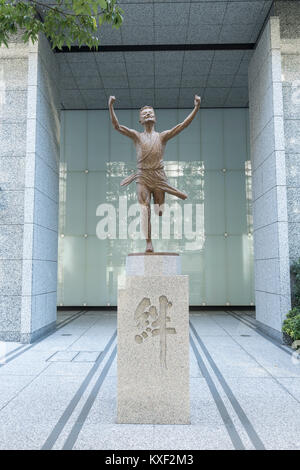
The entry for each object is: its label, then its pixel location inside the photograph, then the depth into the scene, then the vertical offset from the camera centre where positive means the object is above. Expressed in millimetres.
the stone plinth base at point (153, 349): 3387 -792
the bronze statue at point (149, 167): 3846 +1081
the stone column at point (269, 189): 6676 +1581
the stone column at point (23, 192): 6734 +1465
